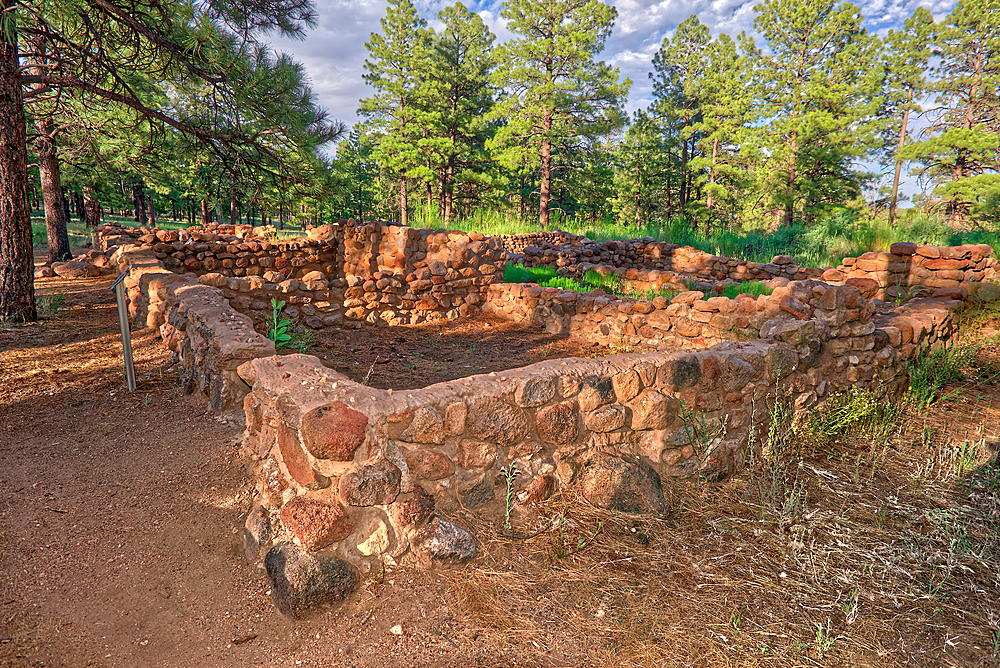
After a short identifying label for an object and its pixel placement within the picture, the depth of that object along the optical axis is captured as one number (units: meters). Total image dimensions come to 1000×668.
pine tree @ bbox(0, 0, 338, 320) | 6.79
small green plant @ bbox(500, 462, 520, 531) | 2.68
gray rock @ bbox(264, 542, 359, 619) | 2.23
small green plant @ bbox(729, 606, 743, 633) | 2.13
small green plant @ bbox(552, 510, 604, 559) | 2.56
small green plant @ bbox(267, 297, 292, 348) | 4.42
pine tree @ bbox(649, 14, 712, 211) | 28.16
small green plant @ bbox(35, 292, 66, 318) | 7.89
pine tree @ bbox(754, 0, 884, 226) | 21.03
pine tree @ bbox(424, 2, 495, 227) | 28.45
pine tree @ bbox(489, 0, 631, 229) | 23.52
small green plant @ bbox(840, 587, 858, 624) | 2.17
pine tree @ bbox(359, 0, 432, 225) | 27.00
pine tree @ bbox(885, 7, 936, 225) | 21.59
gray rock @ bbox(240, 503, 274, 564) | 2.60
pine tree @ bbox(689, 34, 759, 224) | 24.86
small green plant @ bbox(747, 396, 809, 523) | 2.93
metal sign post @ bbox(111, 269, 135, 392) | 4.64
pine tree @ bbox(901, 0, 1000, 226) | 19.62
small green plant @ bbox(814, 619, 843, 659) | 1.99
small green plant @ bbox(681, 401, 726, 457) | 3.18
